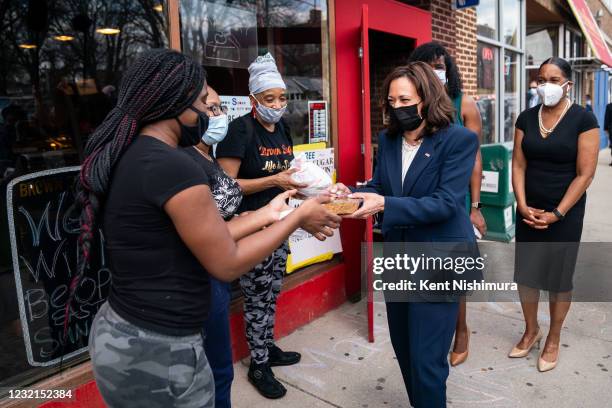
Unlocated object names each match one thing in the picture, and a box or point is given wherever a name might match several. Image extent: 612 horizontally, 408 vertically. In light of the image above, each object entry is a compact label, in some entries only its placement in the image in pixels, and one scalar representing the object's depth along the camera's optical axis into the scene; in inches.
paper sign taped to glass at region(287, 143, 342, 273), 163.9
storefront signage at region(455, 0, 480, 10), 238.0
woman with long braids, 57.3
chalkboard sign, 109.3
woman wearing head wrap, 118.6
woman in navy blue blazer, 91.2
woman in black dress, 130.5
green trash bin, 249.4
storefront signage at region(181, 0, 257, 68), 143.4
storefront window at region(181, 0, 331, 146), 147.5
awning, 480.2
